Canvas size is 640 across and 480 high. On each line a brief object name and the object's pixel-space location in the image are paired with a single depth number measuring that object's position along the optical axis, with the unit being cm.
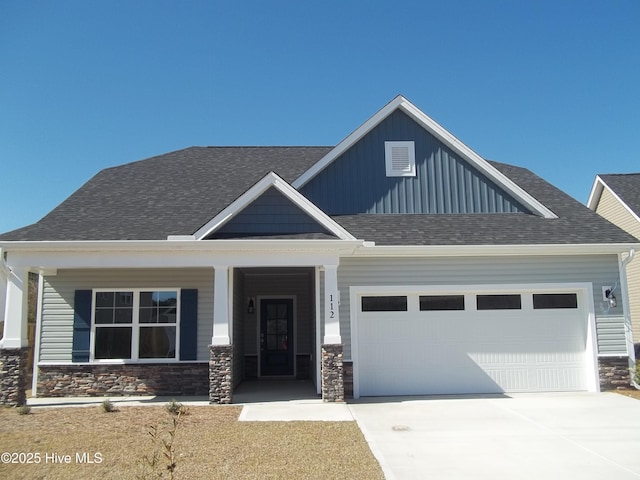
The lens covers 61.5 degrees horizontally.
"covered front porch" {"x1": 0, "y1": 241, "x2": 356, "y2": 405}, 1066
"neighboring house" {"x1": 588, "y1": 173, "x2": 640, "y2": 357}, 1867
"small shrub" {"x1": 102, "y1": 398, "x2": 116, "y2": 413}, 1008
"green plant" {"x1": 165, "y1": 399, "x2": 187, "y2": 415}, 926
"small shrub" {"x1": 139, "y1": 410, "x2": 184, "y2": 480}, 610
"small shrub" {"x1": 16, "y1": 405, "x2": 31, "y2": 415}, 970
